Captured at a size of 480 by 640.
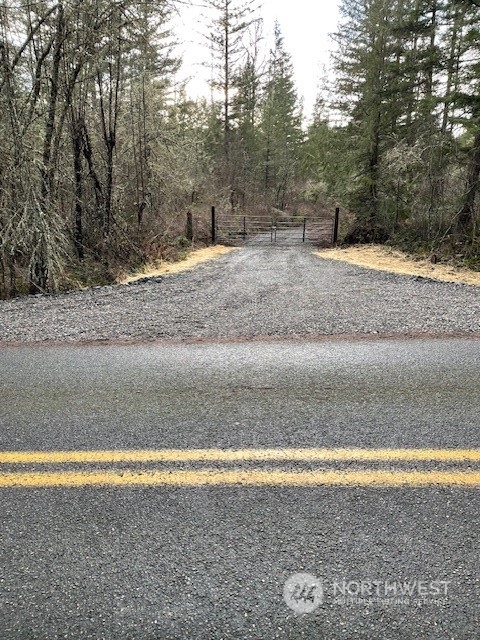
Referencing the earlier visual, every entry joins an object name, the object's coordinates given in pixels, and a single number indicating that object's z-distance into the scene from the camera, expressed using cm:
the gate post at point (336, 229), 1823
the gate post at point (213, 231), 1817
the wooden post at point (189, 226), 1717
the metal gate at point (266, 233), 1908
